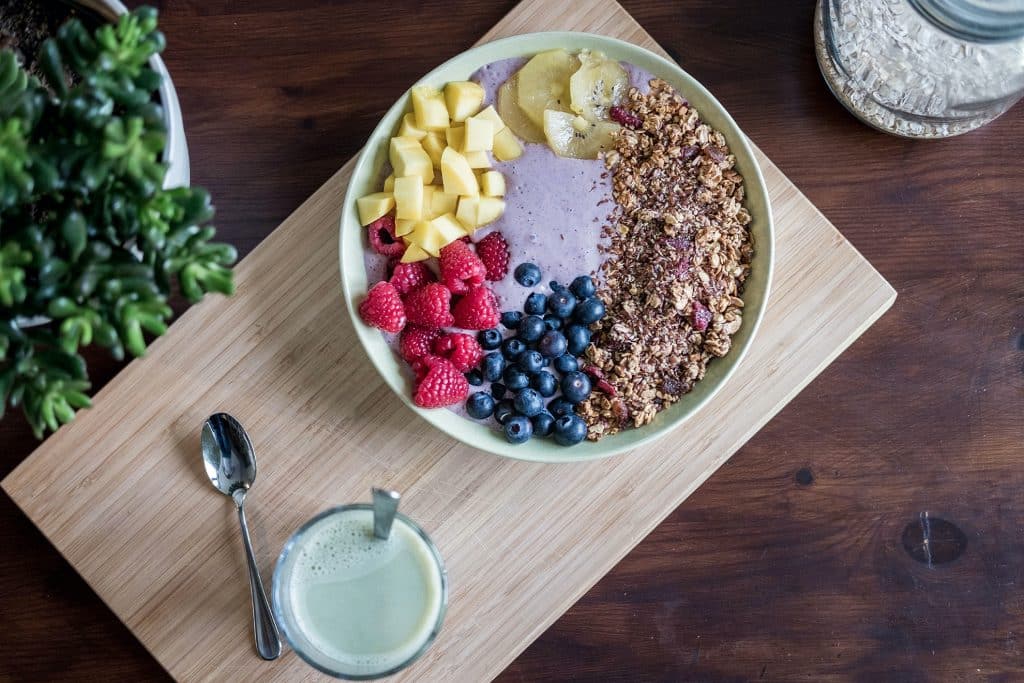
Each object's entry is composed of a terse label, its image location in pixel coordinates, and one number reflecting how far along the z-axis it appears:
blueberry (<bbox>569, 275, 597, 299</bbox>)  0.78
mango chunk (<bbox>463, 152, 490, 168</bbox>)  0.79
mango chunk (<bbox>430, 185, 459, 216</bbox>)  0.79
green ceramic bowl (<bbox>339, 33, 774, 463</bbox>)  0.78
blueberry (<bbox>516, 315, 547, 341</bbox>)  0.78
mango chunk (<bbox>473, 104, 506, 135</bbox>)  0.79
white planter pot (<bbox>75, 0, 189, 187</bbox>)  0.72
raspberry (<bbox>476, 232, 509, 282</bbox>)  0.78
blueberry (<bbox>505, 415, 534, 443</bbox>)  0.78
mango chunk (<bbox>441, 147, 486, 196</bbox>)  0.78
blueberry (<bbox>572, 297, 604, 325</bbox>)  0.78
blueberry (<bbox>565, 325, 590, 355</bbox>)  0.78
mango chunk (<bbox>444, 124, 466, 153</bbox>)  0.79
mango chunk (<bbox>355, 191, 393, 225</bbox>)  0.78
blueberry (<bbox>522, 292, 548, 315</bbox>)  0.78
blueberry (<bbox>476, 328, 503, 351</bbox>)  0.78
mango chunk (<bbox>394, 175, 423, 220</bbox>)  0.78
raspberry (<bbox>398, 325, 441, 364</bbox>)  0.78
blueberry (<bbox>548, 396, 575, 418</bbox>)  0.79
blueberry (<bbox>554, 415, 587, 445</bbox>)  0.78
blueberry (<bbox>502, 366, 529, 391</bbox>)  0.78
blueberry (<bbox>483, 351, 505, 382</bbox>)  0.78
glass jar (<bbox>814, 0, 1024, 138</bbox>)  0.78
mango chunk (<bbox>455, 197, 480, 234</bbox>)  0.78
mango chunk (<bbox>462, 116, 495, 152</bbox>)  0.78
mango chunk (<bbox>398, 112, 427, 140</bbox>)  0.79
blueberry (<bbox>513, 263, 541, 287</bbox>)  0.78
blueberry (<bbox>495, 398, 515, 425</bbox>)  0.79
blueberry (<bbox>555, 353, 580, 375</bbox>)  0.78
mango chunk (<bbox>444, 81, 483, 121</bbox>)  0.79
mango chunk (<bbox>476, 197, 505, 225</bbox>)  0.78
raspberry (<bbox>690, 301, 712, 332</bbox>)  0.79
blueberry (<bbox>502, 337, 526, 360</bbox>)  0.78
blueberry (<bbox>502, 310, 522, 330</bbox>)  0.79
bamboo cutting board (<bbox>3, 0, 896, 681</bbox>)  0.80
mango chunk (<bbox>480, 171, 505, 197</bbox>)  0.79
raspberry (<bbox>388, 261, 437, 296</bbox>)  0.78
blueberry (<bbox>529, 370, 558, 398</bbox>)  0.78
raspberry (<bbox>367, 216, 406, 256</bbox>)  0.79
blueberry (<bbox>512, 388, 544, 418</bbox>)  0.78
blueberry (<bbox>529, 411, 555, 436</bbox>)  0.78
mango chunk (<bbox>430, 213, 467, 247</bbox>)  0.78
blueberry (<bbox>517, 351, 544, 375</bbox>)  0.78
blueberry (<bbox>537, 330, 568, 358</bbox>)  0.78
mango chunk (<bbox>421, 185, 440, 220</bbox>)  0.79
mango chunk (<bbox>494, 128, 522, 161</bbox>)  0.80
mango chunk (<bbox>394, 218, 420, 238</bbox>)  0.78
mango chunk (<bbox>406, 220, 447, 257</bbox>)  0.78
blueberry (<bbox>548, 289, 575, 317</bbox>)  0.78
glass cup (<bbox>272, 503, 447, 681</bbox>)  0.78
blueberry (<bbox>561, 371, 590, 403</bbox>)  0.78
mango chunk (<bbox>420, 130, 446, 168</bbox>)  0.79
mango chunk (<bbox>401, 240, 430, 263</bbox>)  0.79
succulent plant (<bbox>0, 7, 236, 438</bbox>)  0.61
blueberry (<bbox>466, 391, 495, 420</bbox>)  0.78
